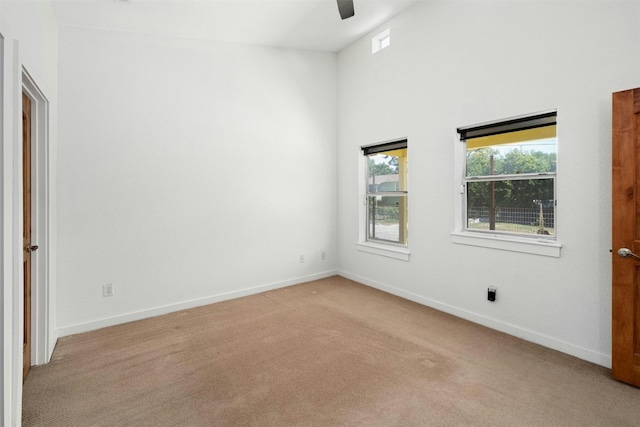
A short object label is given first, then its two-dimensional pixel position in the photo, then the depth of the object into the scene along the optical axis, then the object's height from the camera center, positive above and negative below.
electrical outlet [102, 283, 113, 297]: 3.38 -0.78
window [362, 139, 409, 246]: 4.31 +0.27
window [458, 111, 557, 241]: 2.86 +0.33
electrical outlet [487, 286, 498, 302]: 3.12 -0.75
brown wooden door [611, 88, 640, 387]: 2.18 -0.15
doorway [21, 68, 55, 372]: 2.54 -0.14
